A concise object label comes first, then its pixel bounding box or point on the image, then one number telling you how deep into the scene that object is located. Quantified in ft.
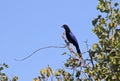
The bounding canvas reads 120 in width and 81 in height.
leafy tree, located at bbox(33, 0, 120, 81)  48.80
